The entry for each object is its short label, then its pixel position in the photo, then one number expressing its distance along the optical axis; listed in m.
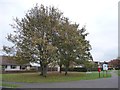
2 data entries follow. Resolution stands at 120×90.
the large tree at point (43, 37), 12.47
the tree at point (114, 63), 38.14
